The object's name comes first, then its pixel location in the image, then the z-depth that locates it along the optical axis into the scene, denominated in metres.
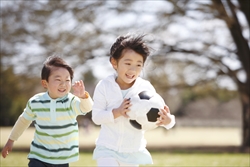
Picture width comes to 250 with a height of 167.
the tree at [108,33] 16.28
